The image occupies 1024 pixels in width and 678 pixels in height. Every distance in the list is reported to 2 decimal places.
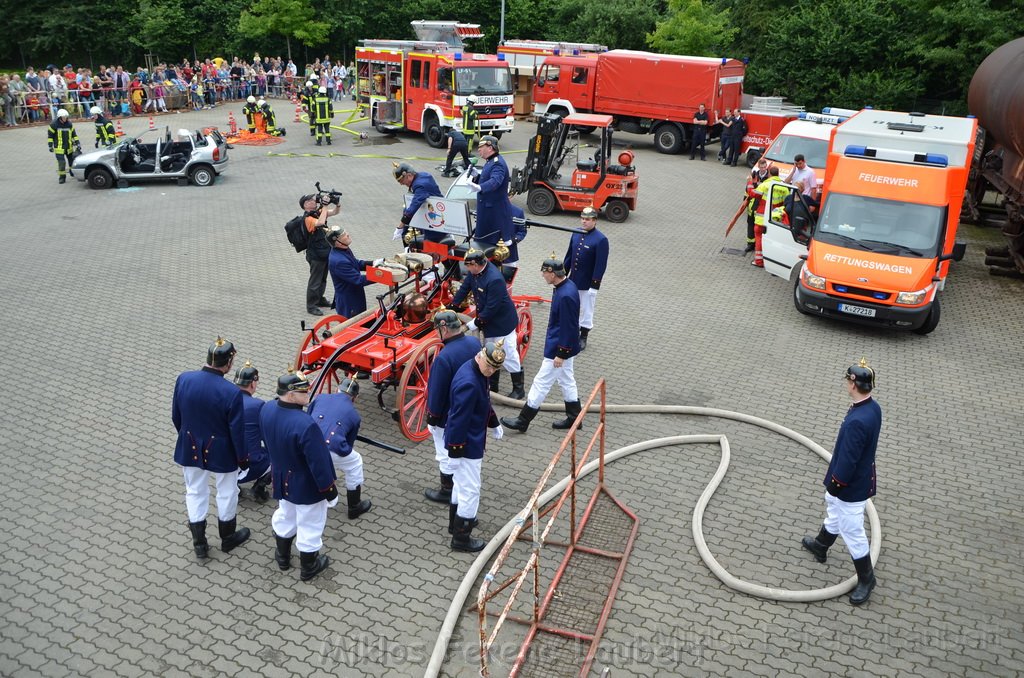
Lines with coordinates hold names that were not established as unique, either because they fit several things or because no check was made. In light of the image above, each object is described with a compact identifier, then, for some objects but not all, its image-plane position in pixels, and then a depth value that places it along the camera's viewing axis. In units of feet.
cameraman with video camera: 37.78
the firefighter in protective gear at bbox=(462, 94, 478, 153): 74.64
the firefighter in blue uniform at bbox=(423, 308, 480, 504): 22.94
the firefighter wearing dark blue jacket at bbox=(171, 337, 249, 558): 20.84
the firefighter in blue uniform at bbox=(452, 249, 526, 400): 27.89
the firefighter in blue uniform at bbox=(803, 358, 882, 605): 20.31
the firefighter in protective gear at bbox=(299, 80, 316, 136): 79.97
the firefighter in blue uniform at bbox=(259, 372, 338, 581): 19.84
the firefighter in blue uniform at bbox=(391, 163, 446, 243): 35.99
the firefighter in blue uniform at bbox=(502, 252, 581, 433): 27.96
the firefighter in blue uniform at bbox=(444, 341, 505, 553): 21.67
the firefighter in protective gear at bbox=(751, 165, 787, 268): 46.26
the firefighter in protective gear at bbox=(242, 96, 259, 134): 81.51
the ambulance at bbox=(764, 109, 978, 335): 38.42
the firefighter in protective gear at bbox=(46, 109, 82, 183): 62.28
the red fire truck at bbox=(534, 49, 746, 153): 83.51
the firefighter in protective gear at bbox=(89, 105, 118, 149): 66.44
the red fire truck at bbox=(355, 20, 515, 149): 77.15
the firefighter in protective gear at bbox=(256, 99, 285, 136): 82.79
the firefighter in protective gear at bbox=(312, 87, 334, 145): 79.56
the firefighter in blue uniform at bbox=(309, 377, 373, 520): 22.18
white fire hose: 19.67
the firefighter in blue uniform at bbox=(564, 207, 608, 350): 34.42
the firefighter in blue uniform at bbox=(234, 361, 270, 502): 21.84
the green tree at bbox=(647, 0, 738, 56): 109.60
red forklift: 56.18
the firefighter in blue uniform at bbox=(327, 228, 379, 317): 30.94
